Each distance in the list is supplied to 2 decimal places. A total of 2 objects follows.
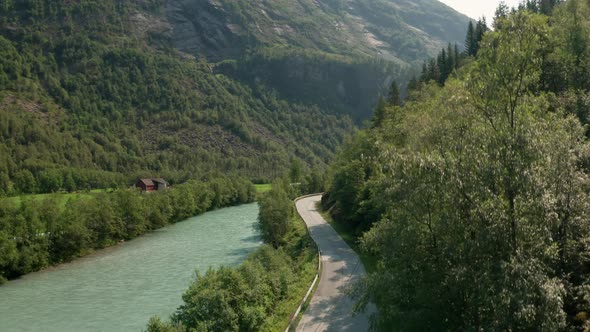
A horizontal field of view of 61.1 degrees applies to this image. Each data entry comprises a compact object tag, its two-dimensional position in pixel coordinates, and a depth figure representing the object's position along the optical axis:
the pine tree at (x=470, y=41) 80.54
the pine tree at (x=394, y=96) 68.50
